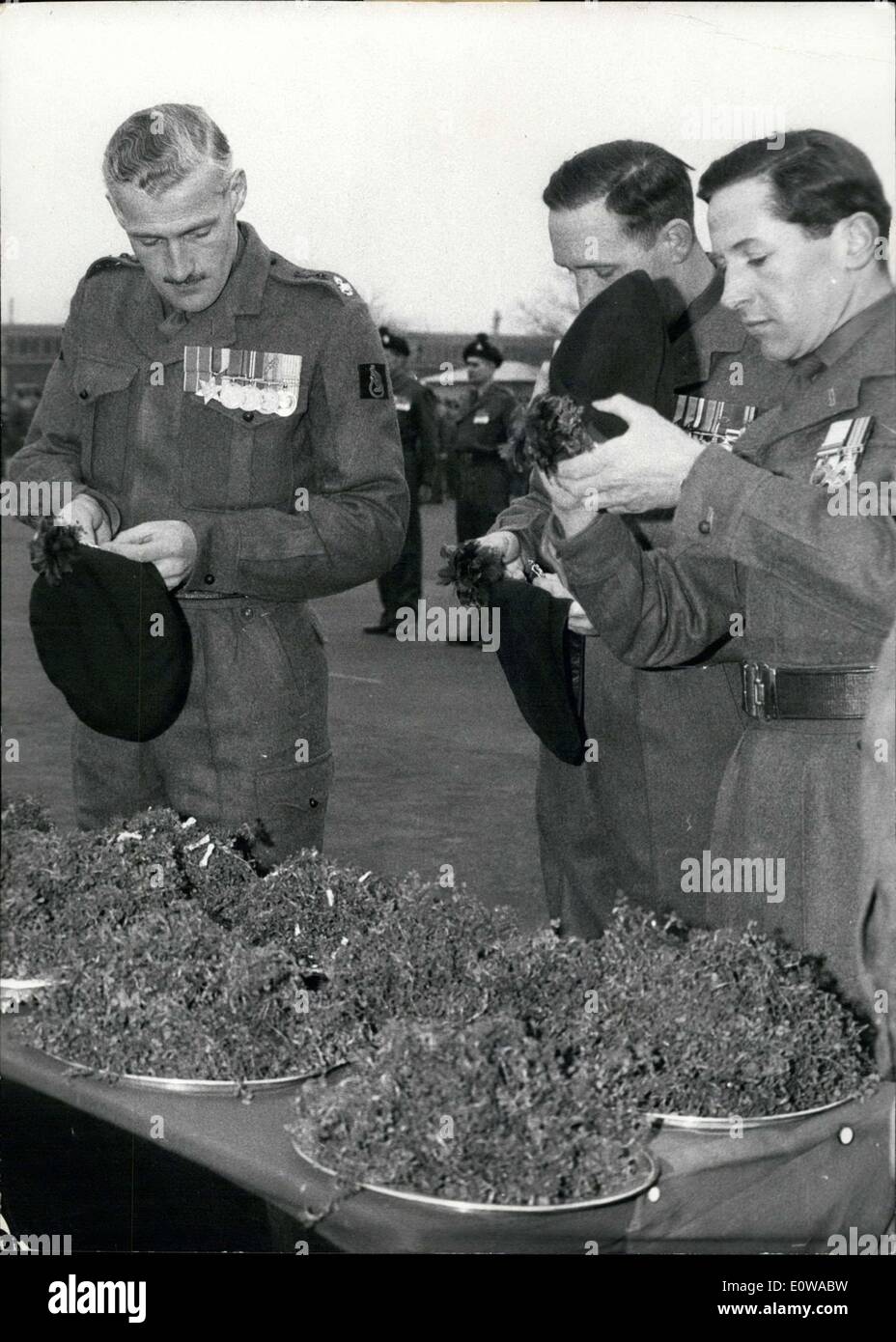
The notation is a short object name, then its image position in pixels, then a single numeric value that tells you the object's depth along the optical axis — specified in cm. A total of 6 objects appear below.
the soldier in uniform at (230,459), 261
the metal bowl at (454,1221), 171
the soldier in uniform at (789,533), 206
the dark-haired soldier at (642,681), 232
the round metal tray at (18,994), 221
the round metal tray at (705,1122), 185
